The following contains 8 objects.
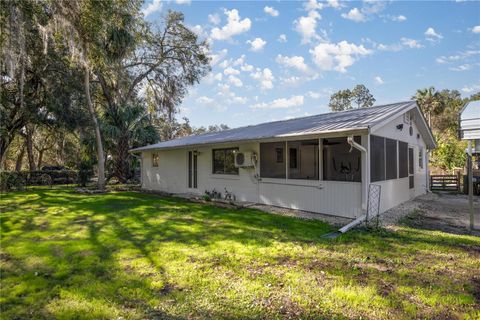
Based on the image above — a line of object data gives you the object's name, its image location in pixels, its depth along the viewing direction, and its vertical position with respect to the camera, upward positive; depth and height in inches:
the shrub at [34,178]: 528.2 -24.4
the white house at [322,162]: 272.8 +4.0
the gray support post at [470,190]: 232.3 -23.4
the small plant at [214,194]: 419.9 -44.7
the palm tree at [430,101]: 1213.7 +282.0
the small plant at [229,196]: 395.9 -45.3
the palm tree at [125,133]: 632.4 +76.9
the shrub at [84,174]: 626.8 -16.3
